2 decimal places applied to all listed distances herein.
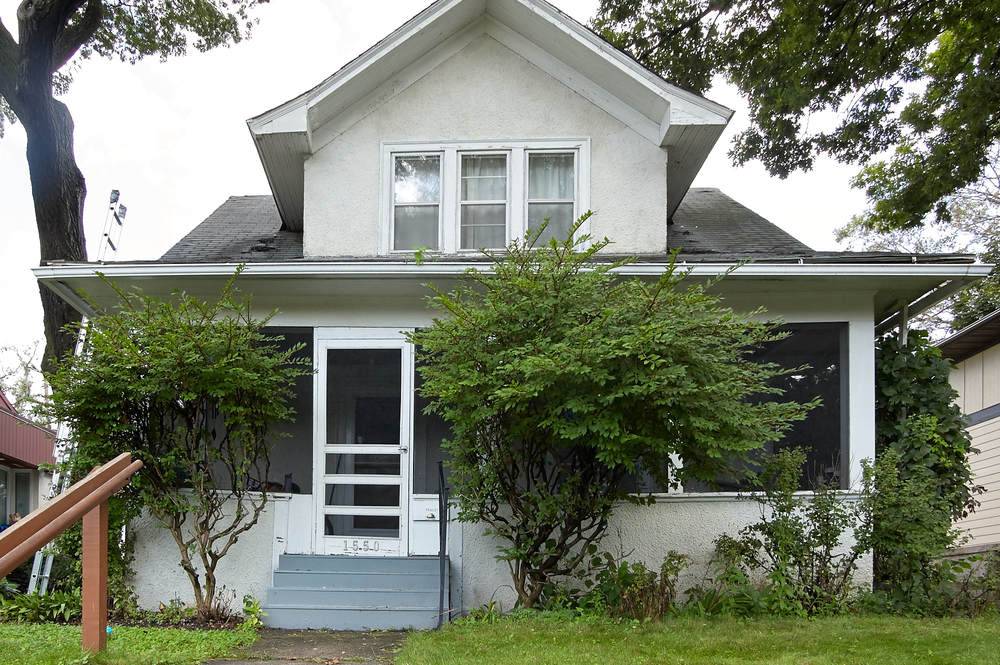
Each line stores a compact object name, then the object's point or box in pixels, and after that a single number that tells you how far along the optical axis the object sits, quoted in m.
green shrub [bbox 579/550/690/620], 5.99
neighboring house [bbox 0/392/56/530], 18.81
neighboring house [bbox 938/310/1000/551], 12.09
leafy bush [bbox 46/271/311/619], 6.34
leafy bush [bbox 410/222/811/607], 5.62
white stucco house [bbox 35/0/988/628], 6.97
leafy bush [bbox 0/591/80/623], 6.50
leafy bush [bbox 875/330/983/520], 6.97
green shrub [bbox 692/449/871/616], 6.30
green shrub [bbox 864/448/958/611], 6.42
